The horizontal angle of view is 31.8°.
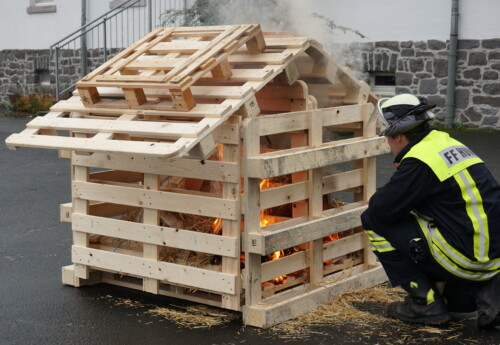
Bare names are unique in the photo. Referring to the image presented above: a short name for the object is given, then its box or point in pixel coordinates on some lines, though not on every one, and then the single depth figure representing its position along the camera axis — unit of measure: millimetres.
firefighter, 5074
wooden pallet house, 5336
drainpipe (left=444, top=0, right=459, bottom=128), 14445
